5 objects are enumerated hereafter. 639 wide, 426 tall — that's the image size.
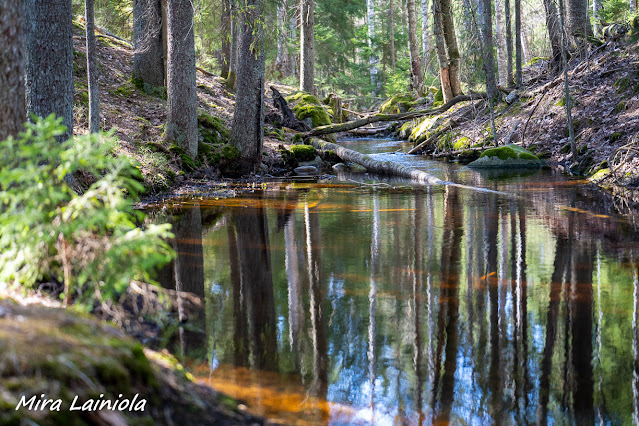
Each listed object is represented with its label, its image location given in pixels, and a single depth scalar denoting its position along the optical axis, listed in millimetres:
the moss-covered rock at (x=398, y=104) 30125
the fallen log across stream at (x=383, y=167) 13047
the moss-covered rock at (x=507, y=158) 15914
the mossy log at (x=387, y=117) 19891
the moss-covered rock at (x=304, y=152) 17484
